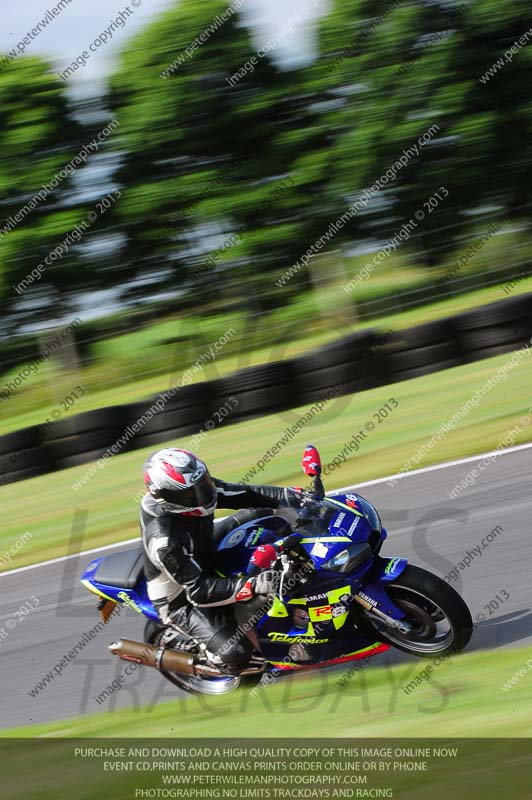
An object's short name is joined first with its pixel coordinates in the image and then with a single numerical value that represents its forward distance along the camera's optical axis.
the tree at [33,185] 44.25
